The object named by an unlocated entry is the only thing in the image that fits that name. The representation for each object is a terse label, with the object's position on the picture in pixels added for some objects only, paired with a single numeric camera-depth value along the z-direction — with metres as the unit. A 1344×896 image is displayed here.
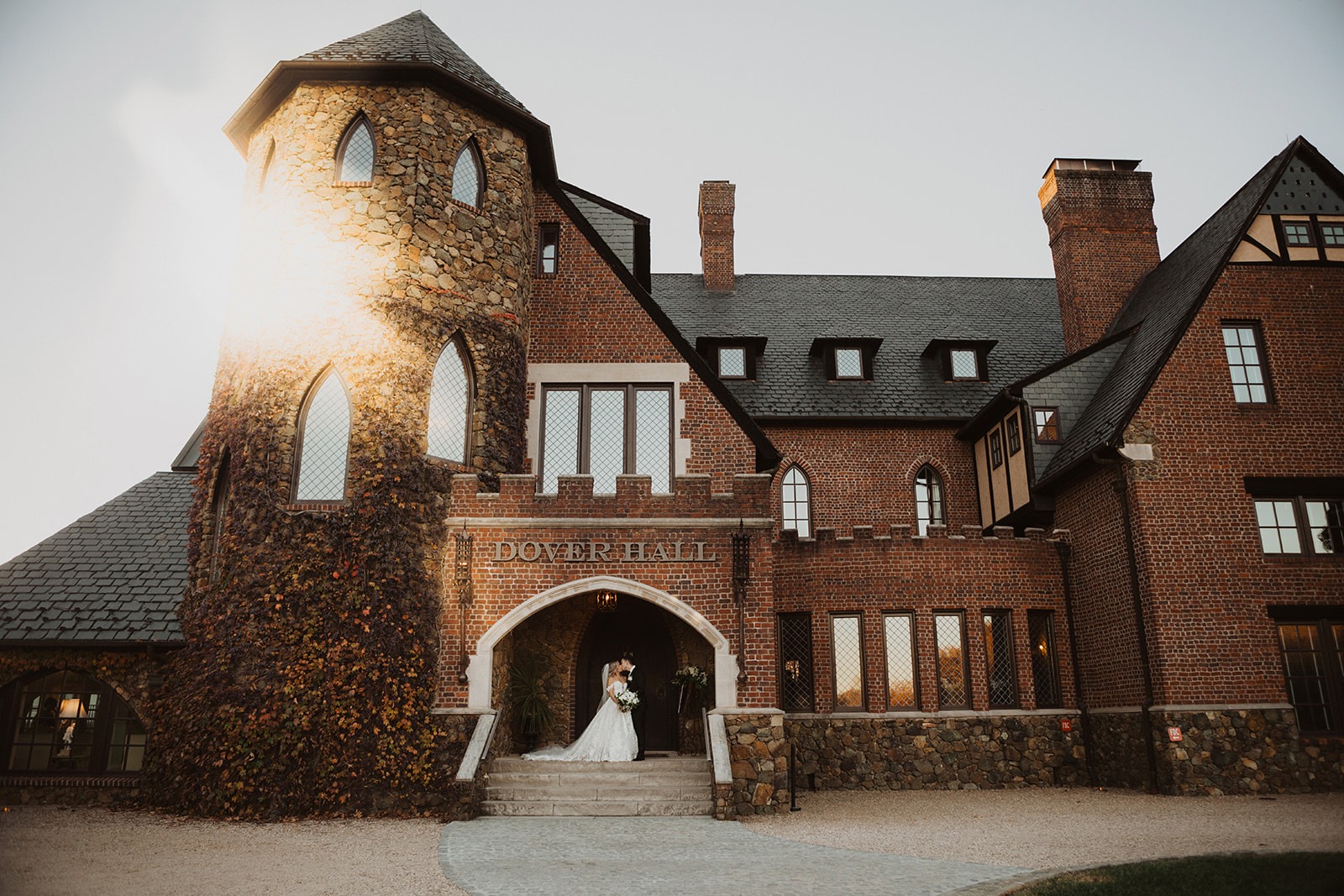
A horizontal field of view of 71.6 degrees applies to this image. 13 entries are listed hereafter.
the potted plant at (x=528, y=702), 14.66
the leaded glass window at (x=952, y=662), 17.25
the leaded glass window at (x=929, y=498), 21.25
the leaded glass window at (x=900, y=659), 17.22
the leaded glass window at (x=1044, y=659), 17.47
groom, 16.16
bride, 13.56
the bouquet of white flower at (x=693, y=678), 15.13
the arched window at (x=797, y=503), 21.03
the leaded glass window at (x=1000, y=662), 17.31
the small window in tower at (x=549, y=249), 17.03
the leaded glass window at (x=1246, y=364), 16.72
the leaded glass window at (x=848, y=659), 17.34
